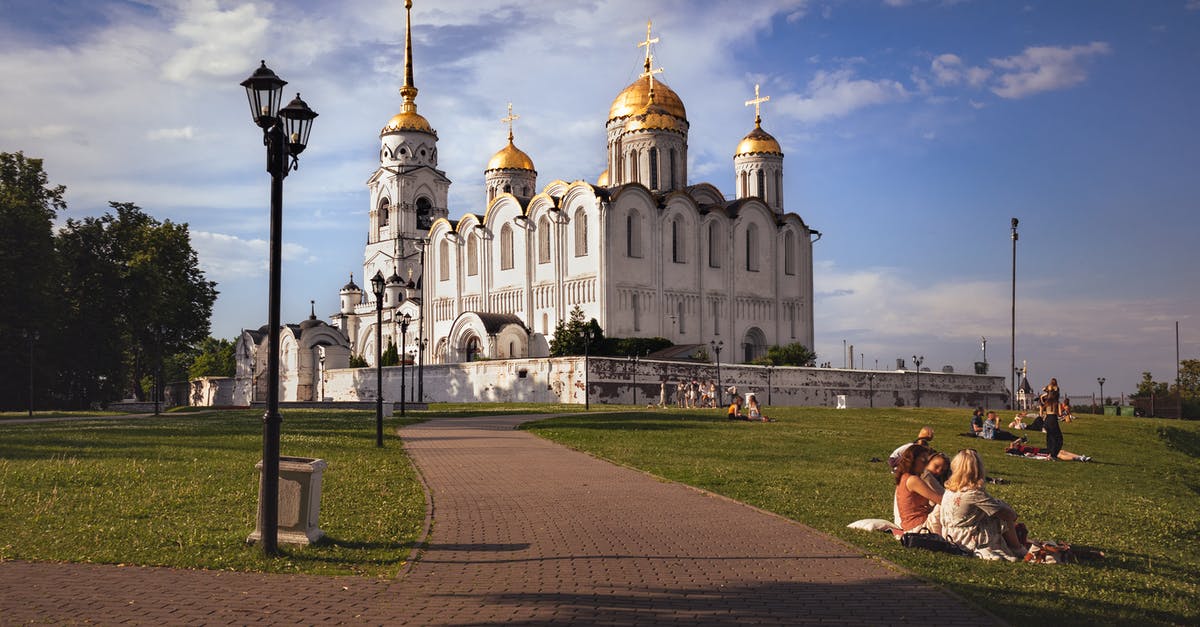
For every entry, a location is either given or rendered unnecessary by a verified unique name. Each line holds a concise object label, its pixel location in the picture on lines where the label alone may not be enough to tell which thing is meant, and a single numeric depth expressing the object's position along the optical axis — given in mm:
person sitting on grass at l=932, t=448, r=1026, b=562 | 10031
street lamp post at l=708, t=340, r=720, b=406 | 49369
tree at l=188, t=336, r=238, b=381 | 96500
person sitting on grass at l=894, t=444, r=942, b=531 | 10836
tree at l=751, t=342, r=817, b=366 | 61969
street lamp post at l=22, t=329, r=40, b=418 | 43406
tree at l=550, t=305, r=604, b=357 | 56250
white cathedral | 62188
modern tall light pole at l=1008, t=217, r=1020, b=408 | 47656
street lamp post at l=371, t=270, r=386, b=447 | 21069
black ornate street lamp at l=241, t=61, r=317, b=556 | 9664
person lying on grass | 23875
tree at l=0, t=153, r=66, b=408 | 43844
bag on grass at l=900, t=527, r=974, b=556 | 10094
